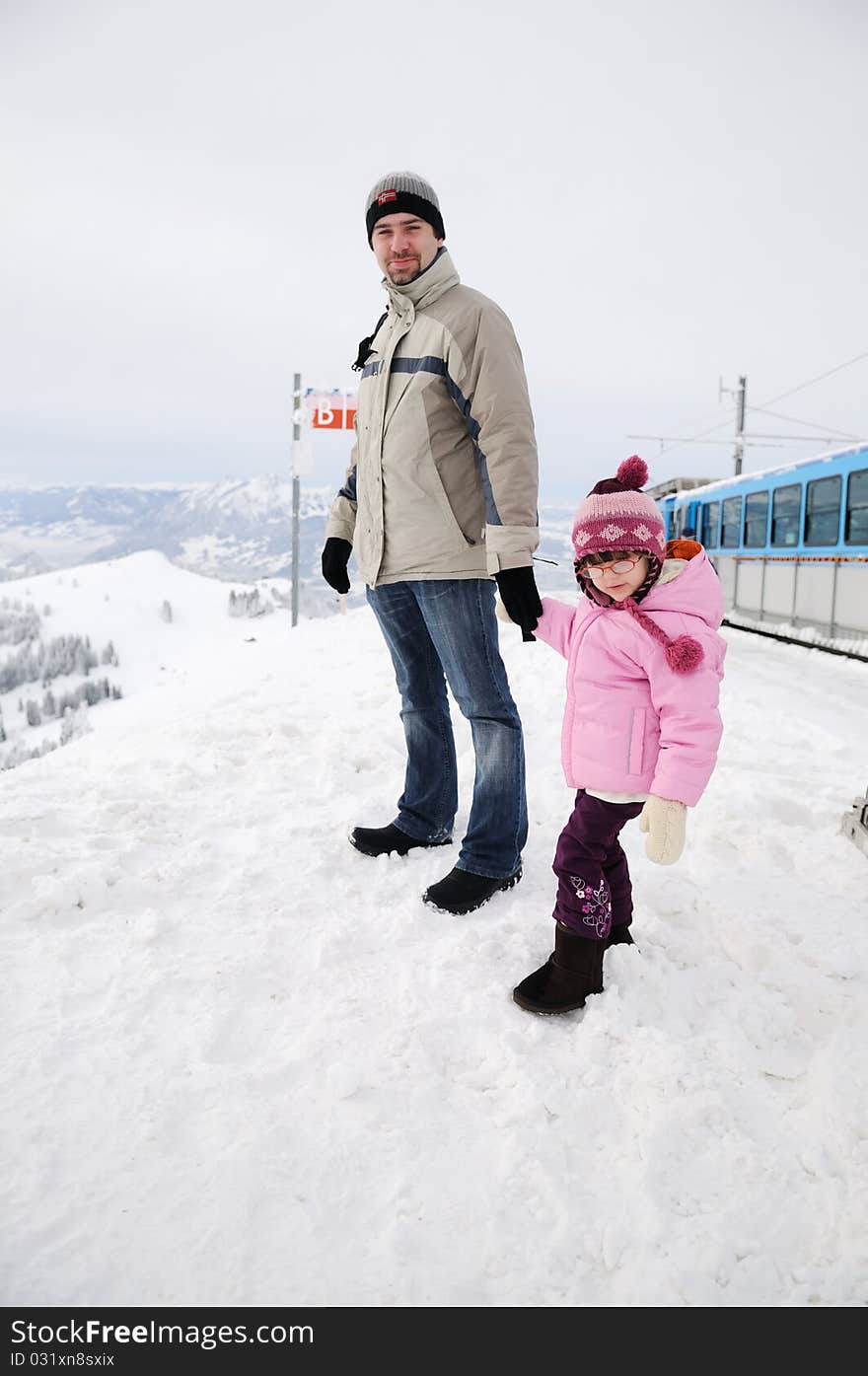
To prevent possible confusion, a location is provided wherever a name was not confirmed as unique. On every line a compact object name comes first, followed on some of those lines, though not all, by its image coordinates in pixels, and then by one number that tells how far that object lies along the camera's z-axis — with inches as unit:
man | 94.3
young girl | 73.1
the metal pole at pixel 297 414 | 391.5
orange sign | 392.8
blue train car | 392.2
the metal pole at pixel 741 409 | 1136.2
